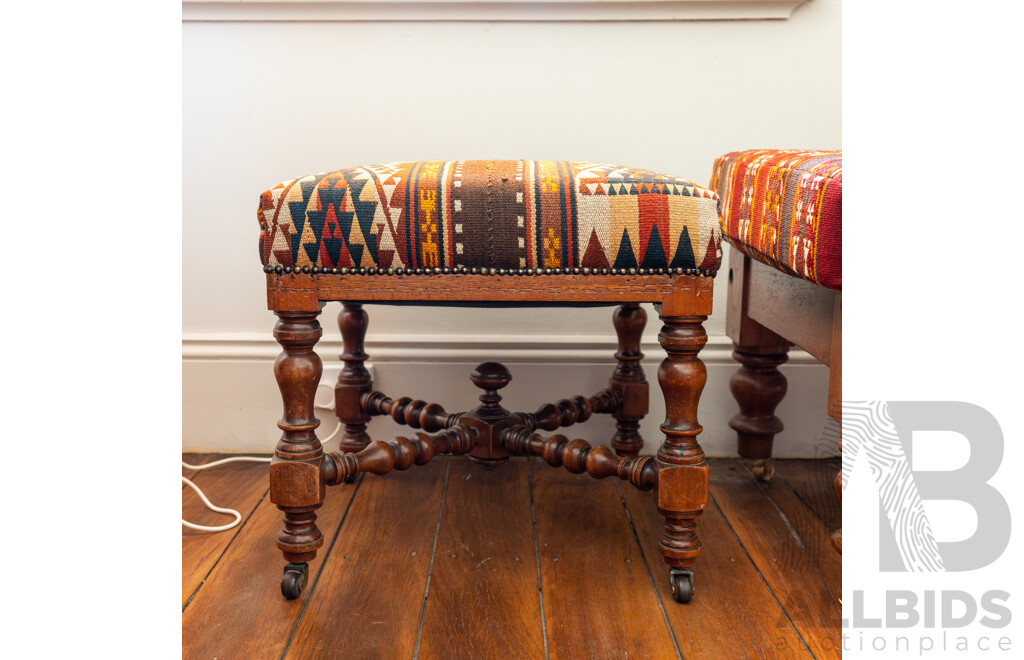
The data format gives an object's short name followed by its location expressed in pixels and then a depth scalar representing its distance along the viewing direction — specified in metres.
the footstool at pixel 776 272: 0.78
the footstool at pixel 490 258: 0.86
